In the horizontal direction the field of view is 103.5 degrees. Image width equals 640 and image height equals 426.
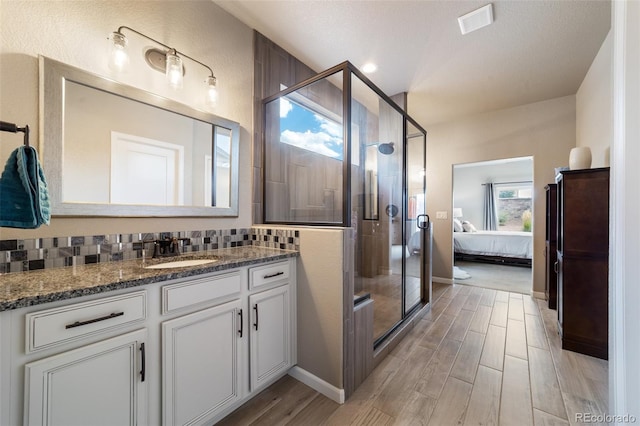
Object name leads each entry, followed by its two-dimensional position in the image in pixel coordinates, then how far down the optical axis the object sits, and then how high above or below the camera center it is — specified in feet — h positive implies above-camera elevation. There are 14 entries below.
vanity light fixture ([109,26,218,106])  4.51 +3.02
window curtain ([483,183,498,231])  24.07 +0.22
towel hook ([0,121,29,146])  2.92 +0.99
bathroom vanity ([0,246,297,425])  2.65 -1.73
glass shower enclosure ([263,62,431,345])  6.28 +1.18
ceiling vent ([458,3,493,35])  6.21 +5.01
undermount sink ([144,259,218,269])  4.67 -0.97
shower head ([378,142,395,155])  9.45 +2.45
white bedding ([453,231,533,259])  16.78 -2.12
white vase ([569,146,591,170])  7.70 +1.71
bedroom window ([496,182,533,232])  22.99 +0.59
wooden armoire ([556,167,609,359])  6.57 -1.26
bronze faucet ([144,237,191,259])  4.98 -0.70
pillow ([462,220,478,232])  20.77 -1.15
